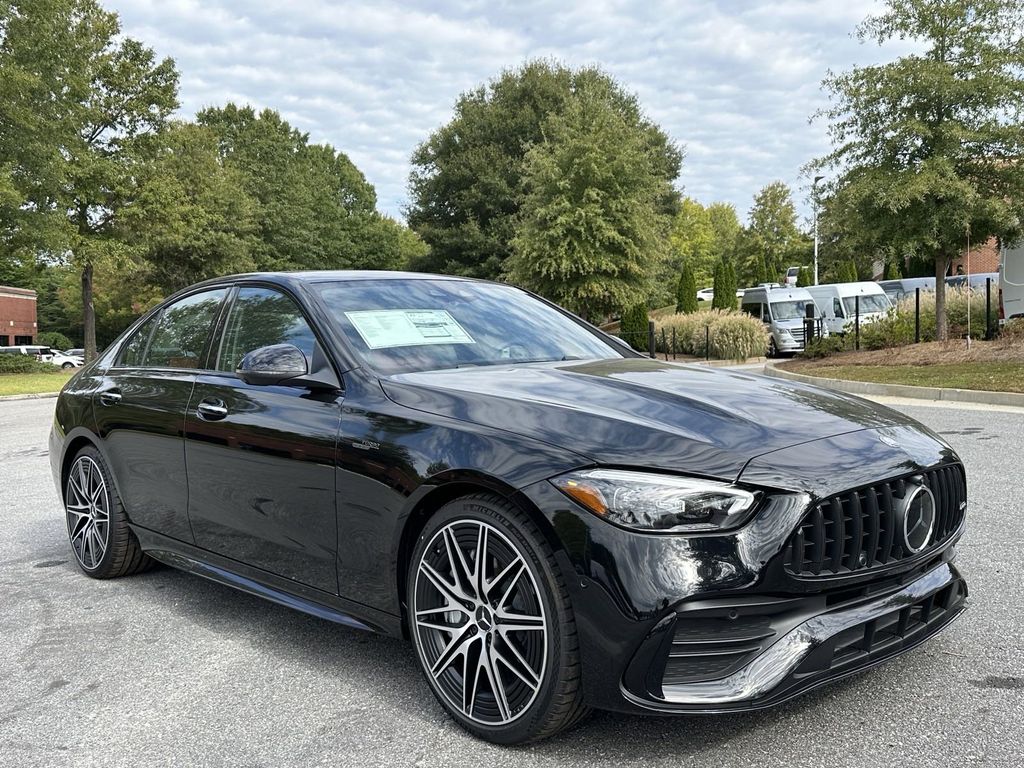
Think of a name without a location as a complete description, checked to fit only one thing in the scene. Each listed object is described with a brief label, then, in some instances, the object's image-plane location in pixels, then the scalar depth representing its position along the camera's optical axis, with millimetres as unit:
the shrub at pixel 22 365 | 30094
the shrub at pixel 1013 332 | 17397
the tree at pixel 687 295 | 37938
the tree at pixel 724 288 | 38312
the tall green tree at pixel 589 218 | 30688
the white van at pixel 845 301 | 29464
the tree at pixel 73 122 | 26828
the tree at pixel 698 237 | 74375
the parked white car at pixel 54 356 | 50262
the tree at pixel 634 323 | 32375
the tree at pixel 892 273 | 45638
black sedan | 2396
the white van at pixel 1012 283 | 18297
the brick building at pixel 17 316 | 73750
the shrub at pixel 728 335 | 27891
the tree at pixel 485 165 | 46469
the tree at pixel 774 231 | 70125
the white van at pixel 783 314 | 29402
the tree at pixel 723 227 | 80050
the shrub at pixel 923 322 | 20750
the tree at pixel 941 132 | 18344
